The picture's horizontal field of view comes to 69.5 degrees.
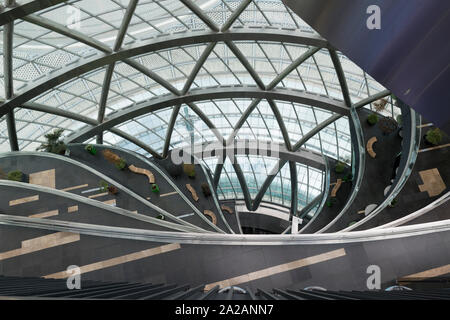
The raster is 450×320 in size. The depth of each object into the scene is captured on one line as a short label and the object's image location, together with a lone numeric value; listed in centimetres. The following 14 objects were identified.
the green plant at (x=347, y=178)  3502
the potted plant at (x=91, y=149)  3269
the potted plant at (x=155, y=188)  3103
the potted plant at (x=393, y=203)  1922
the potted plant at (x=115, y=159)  3219
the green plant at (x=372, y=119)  2859
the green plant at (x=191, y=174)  3872
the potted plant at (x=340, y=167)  3617
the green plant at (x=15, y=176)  2201
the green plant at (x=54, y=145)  3091
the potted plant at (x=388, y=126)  2764
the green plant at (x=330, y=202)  3381
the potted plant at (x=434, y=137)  2002
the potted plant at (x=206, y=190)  3719
